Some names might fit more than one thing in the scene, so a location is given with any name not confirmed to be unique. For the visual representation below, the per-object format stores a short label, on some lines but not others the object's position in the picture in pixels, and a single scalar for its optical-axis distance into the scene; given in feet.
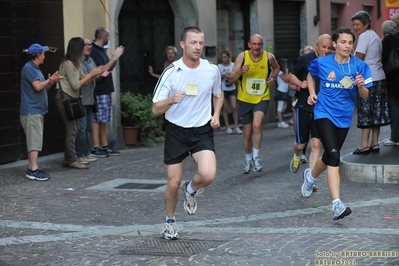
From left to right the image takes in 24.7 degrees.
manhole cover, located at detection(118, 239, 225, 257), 23.76
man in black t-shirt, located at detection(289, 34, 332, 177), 34.86
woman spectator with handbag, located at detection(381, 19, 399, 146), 40.16
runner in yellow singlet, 39.09
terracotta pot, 51.85
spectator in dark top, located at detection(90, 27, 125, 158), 46.93
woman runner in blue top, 28.04
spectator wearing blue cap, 38.43
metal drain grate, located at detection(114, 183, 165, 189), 36.61
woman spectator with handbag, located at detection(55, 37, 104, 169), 41.52
